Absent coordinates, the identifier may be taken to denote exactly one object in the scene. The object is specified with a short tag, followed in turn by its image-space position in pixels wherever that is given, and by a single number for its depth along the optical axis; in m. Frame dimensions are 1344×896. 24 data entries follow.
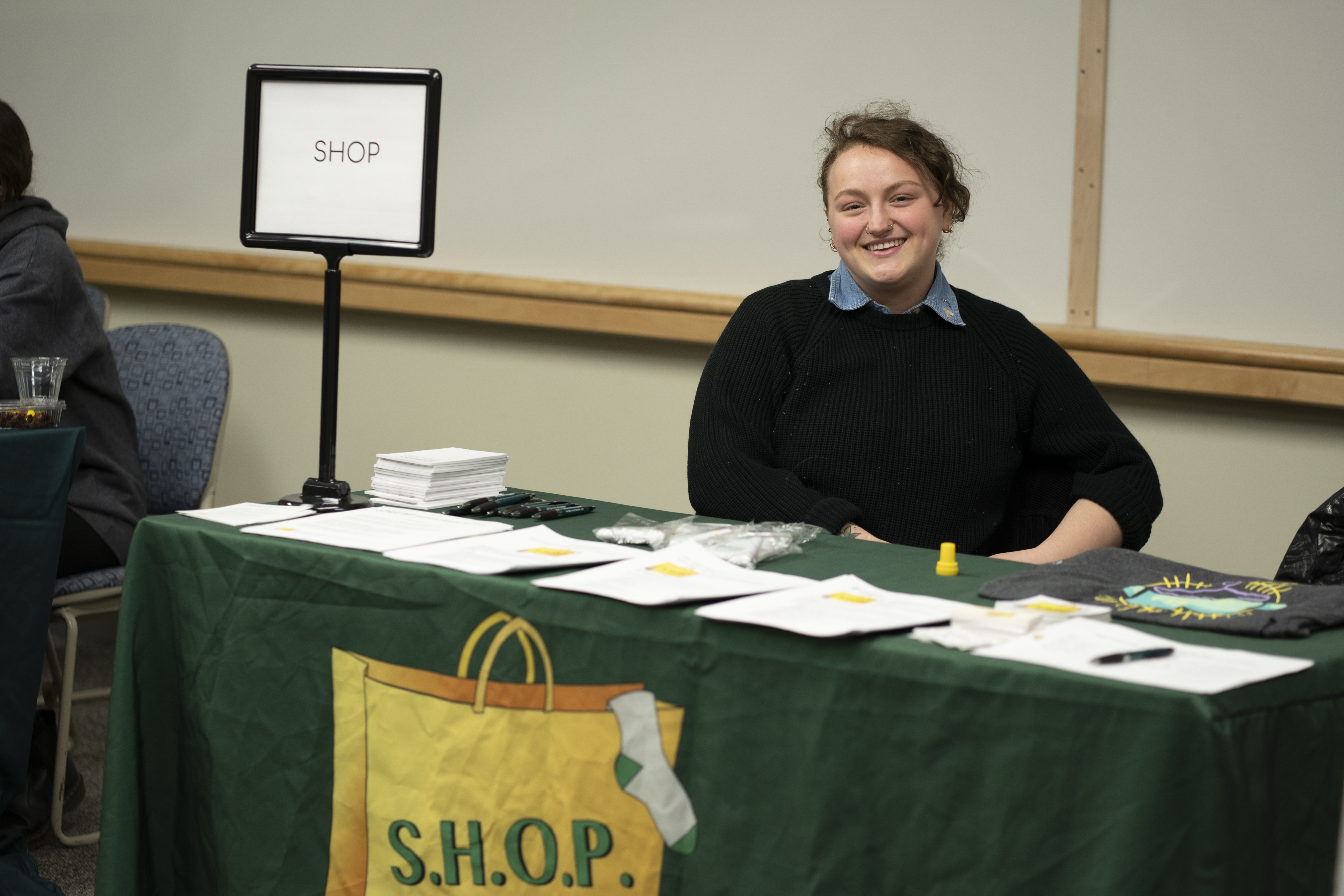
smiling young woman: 4.50
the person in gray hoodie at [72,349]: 4.91
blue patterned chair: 5.19
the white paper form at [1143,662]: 3.59
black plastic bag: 4.38
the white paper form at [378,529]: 4.05
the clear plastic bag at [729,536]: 4.04
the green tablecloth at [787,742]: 3.59
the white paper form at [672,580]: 3.84
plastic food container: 4.43
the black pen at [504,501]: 4.29
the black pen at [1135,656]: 3.64
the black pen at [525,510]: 4.29
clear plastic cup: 4.46
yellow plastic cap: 4.00
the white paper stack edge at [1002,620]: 3.70
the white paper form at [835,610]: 3.73
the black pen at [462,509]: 4.29
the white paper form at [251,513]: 4.15
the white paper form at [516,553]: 3.95
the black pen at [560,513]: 4.27
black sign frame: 4.30
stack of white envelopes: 4.31
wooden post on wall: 5.12
